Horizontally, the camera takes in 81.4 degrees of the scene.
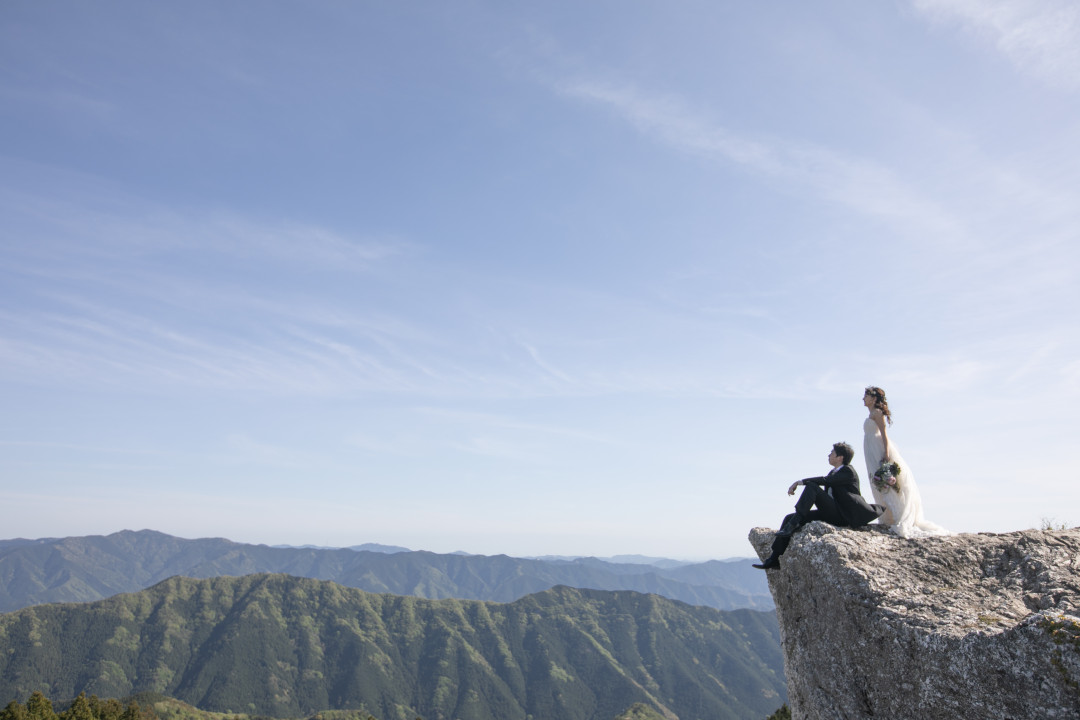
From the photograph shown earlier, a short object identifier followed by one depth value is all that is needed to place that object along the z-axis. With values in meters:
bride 13.45
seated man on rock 13.66
